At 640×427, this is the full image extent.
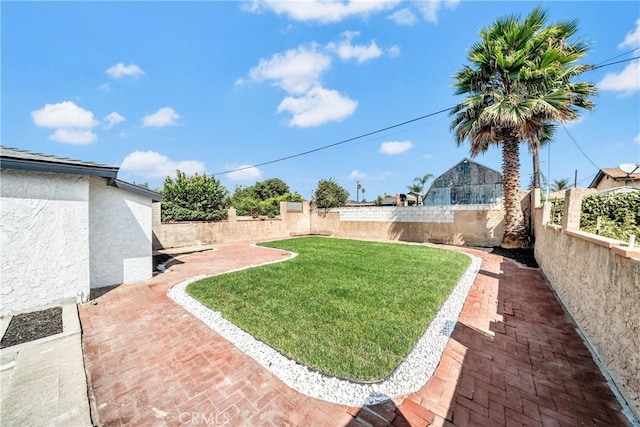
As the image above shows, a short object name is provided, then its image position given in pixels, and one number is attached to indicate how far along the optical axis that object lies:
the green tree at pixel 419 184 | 40.48
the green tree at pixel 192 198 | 16.16
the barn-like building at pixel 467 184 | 22.39
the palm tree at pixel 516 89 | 8.81
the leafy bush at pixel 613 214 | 5.83
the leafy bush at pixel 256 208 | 20.24
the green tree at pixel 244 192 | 40.12
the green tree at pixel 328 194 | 19.34
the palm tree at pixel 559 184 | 40.53
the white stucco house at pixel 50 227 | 4.53
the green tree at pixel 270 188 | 43.12
